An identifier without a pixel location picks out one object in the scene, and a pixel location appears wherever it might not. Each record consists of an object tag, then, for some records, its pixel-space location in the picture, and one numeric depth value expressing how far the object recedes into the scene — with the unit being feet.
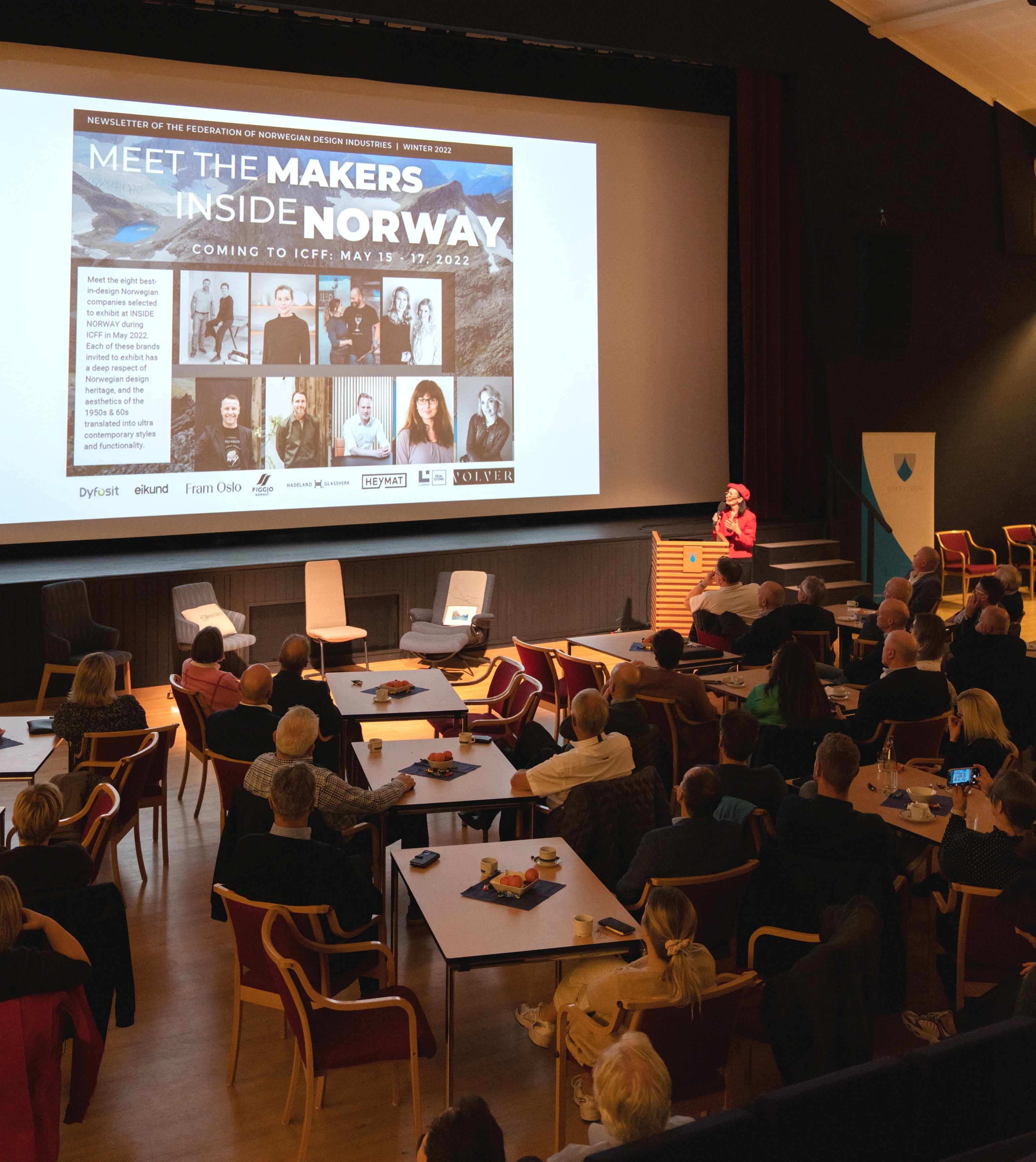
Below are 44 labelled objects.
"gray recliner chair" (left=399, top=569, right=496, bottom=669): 29.17
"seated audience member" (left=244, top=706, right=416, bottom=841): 13.88
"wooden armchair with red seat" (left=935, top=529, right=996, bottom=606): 41.52
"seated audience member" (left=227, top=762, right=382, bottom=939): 11.29
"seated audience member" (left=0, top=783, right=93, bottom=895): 11.21
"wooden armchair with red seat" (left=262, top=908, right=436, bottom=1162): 10.28
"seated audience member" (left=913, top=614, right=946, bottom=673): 19.17
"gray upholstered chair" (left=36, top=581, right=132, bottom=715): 26.03
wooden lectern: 31.35
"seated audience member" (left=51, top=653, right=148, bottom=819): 16.29
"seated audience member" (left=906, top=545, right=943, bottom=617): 24.86
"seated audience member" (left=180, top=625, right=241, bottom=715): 19.17
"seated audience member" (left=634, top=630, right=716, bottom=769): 18.86
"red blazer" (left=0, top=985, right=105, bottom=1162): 9.34
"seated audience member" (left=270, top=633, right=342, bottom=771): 17.94
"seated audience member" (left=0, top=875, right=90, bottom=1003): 9.38
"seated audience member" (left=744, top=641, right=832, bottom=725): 17.10
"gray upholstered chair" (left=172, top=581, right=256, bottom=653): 27.20
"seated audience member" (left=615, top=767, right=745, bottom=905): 11.72
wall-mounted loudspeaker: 38.91
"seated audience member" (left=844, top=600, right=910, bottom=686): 20.95
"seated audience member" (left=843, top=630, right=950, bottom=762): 17.53
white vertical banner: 40.22
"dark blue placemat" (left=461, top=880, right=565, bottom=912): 11.27
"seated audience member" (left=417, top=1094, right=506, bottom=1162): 6.89
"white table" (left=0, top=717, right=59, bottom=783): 14.82
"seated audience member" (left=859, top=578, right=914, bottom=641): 24.02
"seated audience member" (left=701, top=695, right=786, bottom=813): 13.79
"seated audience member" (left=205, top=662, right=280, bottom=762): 16.25
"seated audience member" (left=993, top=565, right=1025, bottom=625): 25.26
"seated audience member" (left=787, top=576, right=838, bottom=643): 23.99
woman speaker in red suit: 33.19
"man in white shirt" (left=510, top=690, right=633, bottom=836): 14.38
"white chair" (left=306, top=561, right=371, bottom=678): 29.30
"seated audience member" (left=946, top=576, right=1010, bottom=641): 23.31
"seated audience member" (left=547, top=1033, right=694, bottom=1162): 7.54
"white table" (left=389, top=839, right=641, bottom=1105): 10.28
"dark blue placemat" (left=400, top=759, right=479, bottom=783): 15.30
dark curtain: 37.88
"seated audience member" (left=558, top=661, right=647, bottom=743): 16.16
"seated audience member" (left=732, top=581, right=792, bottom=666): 22.76
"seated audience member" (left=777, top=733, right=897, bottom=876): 11.87
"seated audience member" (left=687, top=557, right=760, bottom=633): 25.73
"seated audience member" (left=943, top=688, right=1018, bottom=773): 15.31
